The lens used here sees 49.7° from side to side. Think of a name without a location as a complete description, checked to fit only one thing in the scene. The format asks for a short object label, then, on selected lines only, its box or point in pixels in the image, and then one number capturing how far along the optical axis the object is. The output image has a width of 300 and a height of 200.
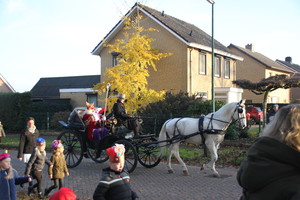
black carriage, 9.07
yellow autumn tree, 19.19
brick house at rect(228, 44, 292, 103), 38.34
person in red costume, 9.78
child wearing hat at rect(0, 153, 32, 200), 4.85
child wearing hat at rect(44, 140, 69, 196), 6.64
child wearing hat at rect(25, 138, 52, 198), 6.69
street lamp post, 13.26
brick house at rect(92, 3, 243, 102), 23.17
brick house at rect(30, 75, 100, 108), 38.39
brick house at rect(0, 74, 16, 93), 36.84
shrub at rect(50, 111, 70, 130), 22.55
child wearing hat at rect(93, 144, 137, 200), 3.58
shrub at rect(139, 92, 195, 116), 16.39
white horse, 8.66
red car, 25.83
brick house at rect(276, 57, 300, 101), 51.35
